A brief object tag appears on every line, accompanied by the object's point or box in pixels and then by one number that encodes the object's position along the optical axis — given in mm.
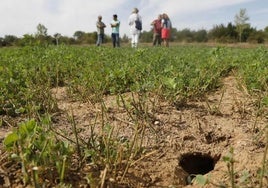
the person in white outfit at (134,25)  14109
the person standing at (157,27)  15318
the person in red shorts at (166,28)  14477
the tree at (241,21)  30533
